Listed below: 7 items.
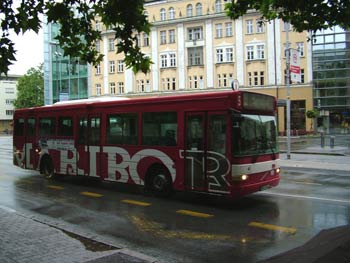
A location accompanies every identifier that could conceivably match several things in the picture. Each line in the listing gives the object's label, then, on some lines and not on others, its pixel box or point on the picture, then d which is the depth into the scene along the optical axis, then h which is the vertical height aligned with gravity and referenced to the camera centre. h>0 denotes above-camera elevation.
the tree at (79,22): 5.93 +1.67
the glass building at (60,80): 70.69 +8.87
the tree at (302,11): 8.06 +2.38
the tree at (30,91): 97.94 +9.86
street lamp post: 23.22 +2.90
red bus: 9.69 -0.24
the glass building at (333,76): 53.34 +6.75
